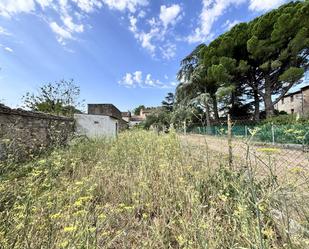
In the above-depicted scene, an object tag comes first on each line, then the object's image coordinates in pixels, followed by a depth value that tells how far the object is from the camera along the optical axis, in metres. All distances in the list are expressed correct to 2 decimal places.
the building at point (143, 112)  53.69
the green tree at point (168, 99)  35.37
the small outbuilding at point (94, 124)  10.26
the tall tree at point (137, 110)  68.24
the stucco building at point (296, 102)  19.96
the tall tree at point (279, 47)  12.57
